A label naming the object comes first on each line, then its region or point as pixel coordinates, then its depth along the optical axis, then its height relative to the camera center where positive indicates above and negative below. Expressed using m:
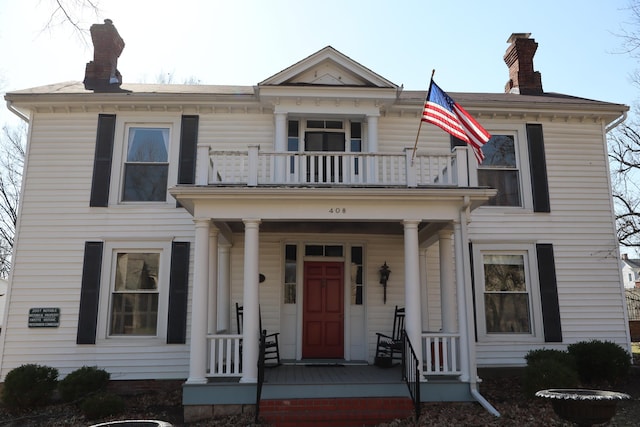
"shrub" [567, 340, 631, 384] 9.16 -1.11
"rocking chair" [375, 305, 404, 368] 9.45 -0.83
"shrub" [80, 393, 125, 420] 7.73 -1.67
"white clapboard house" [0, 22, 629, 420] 9.72 +1.41
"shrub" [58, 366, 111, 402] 8.50 -1.43
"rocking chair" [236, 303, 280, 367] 9.36 -0.85
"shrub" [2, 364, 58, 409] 8.38 -1.47
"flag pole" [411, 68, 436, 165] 8.19 +3.57
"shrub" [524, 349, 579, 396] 7.81 -1.19
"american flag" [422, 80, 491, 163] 8.00 +3.07
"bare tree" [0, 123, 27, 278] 23.25 +5.33
